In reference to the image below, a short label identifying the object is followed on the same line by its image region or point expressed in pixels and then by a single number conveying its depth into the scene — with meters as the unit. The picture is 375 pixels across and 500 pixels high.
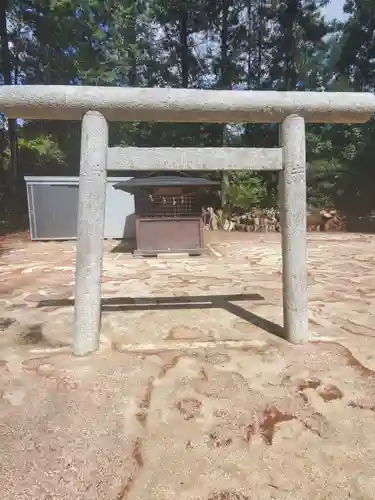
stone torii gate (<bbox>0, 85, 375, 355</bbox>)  2.76
